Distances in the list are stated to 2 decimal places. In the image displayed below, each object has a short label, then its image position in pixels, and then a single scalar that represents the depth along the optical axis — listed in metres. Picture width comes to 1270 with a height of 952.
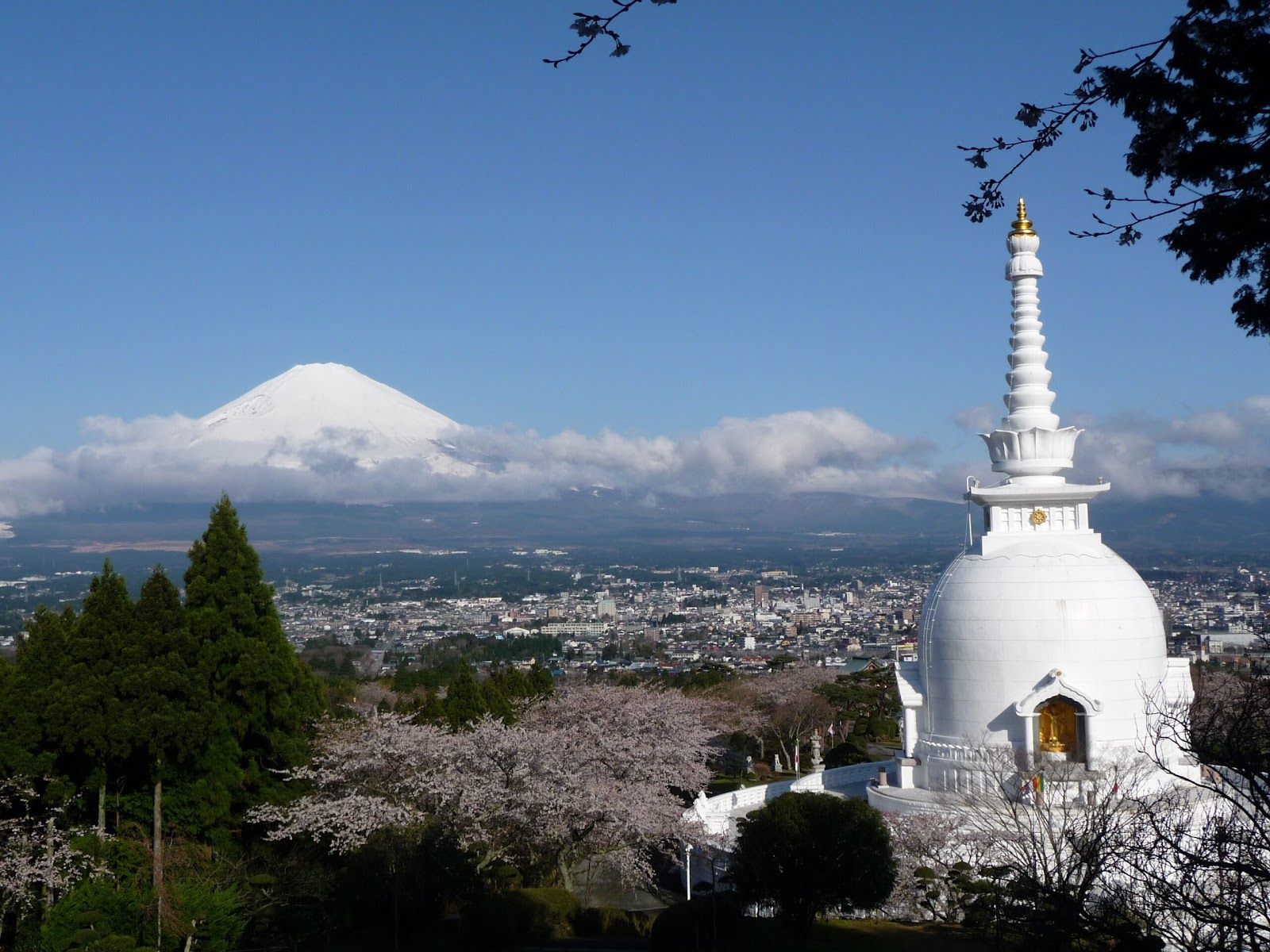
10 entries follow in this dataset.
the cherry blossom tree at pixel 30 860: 19.11
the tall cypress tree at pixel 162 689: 21.59
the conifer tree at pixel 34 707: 20.89
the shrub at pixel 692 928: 19.12
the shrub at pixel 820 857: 19.55
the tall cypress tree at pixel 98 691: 20.91
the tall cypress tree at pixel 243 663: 24.84
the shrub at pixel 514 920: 19.80
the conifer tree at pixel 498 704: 31.62
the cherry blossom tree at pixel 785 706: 43.12
